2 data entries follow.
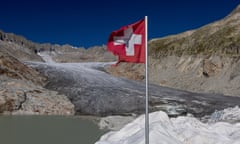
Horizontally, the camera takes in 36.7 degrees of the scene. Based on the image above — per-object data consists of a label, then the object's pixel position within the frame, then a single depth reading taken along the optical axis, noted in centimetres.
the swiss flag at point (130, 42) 1044
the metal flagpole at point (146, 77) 1013
